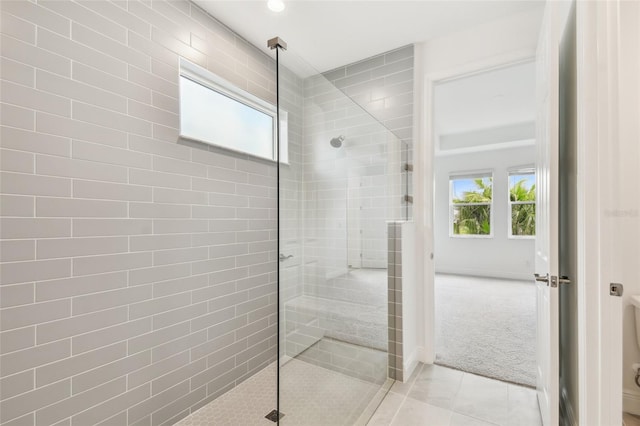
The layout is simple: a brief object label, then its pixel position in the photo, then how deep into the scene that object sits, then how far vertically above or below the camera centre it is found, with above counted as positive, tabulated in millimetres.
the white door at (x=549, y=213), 1450 +0
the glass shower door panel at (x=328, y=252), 1316 -208
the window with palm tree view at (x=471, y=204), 6223 +192
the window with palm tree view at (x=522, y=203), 5773 +195
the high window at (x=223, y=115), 2002 +749
